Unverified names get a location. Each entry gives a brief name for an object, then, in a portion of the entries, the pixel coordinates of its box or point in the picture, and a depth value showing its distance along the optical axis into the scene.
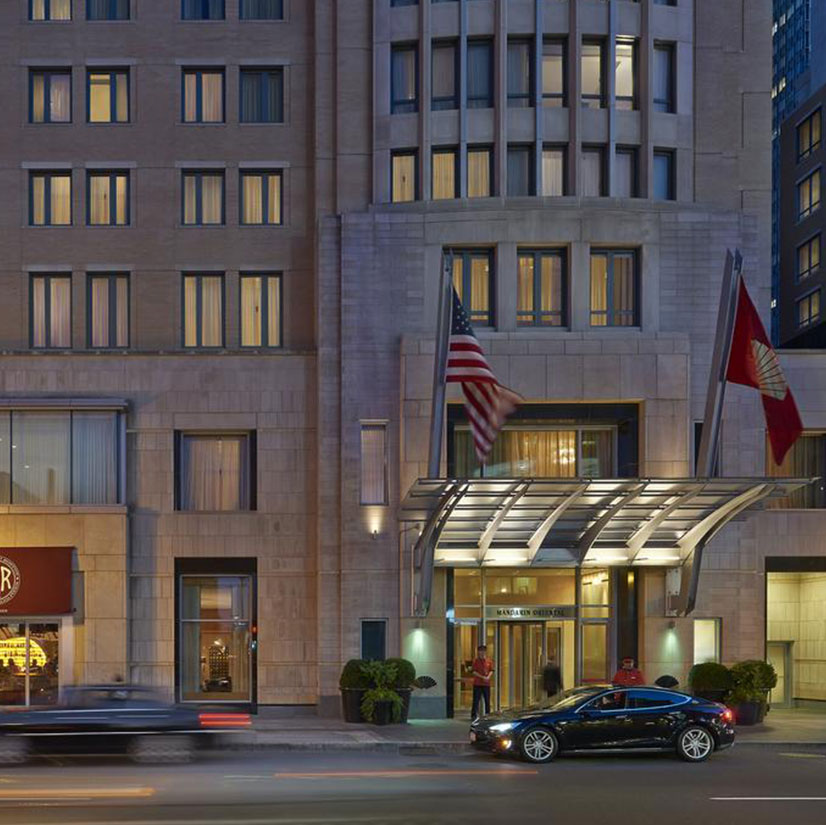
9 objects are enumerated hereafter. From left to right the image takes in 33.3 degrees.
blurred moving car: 24.53
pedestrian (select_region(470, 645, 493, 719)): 32.72
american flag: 31.17
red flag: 31.50
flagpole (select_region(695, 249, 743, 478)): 32.66
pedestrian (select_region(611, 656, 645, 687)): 30.78
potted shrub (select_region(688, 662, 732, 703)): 33.66
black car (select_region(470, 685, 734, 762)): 25.56
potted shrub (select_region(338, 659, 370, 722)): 33.81
